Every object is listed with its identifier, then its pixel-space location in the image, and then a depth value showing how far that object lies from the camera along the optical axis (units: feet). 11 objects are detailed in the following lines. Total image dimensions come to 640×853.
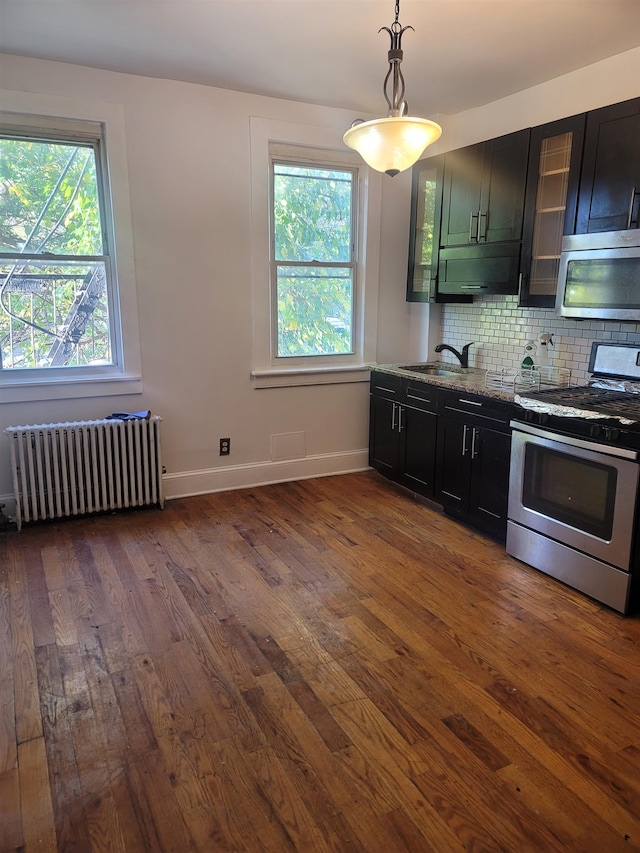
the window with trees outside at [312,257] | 13.62
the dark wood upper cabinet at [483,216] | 11.37
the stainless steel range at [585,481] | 8.36
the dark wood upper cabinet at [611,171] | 9.09
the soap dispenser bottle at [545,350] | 11.84
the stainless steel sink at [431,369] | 14.17
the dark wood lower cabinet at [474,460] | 10.77
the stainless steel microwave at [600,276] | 9.16
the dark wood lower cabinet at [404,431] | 12.73
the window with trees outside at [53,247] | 11.23
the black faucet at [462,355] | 14.07
